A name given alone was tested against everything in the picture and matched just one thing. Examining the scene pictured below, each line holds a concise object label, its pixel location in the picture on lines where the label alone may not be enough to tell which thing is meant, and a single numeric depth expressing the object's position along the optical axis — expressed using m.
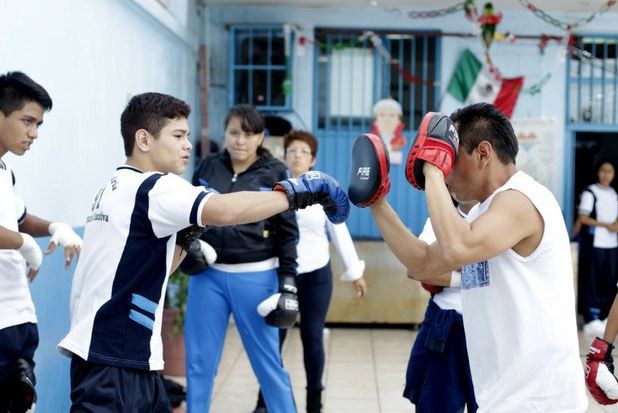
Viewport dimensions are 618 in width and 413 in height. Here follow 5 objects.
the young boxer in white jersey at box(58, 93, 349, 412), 3.05
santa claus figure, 9.91
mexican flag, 9.92
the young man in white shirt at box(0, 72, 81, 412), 3.58
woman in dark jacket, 4.83
